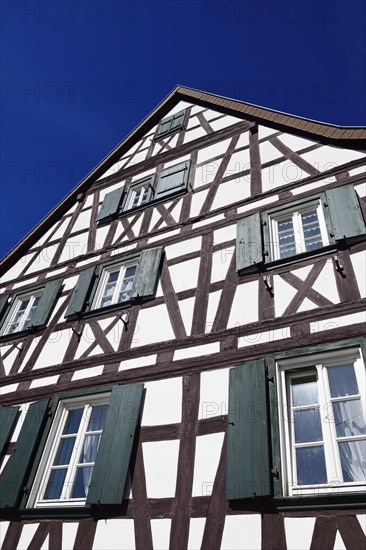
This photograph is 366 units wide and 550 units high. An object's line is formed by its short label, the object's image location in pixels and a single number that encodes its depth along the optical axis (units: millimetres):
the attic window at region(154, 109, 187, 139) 10930
